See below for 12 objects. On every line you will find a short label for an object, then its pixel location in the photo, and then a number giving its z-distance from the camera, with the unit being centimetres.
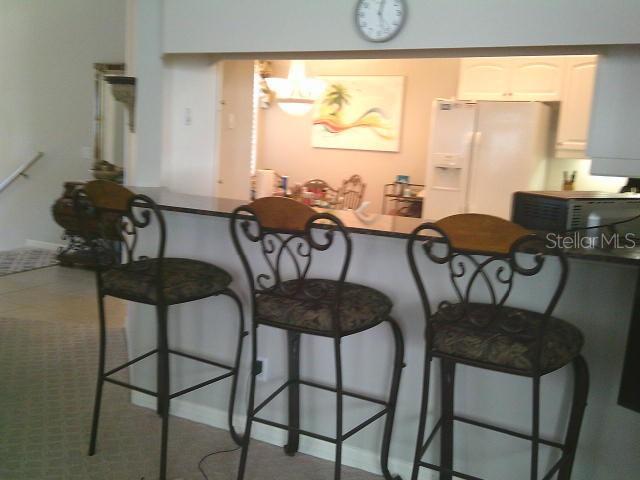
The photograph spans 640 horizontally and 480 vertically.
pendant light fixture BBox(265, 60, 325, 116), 473
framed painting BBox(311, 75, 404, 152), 558
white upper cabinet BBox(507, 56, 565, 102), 419
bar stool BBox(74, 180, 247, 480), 205
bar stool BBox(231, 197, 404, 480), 179
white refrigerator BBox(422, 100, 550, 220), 416
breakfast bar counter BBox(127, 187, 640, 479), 190
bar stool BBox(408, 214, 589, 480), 153
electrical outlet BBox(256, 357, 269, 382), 250
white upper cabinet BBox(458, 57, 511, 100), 434
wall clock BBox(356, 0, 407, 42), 234
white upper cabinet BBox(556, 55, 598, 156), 407
